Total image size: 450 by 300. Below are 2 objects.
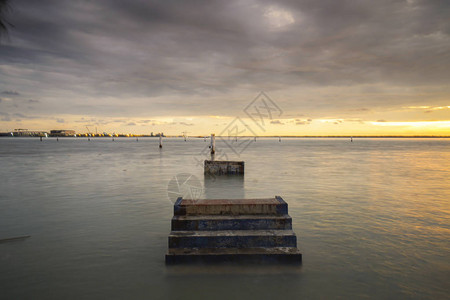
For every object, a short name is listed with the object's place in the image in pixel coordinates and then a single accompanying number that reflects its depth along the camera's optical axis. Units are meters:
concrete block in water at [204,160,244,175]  22.31
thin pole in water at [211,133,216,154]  44.70
